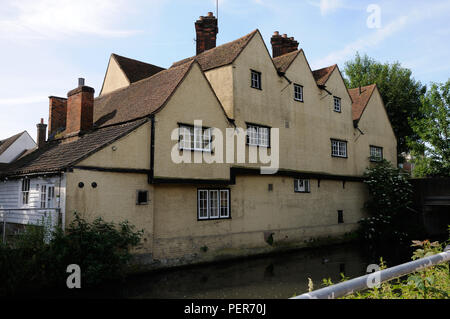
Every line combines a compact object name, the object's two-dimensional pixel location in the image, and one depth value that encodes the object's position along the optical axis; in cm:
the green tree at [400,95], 3853
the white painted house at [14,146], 3400
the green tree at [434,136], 3042
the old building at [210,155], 1356
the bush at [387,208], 2367
